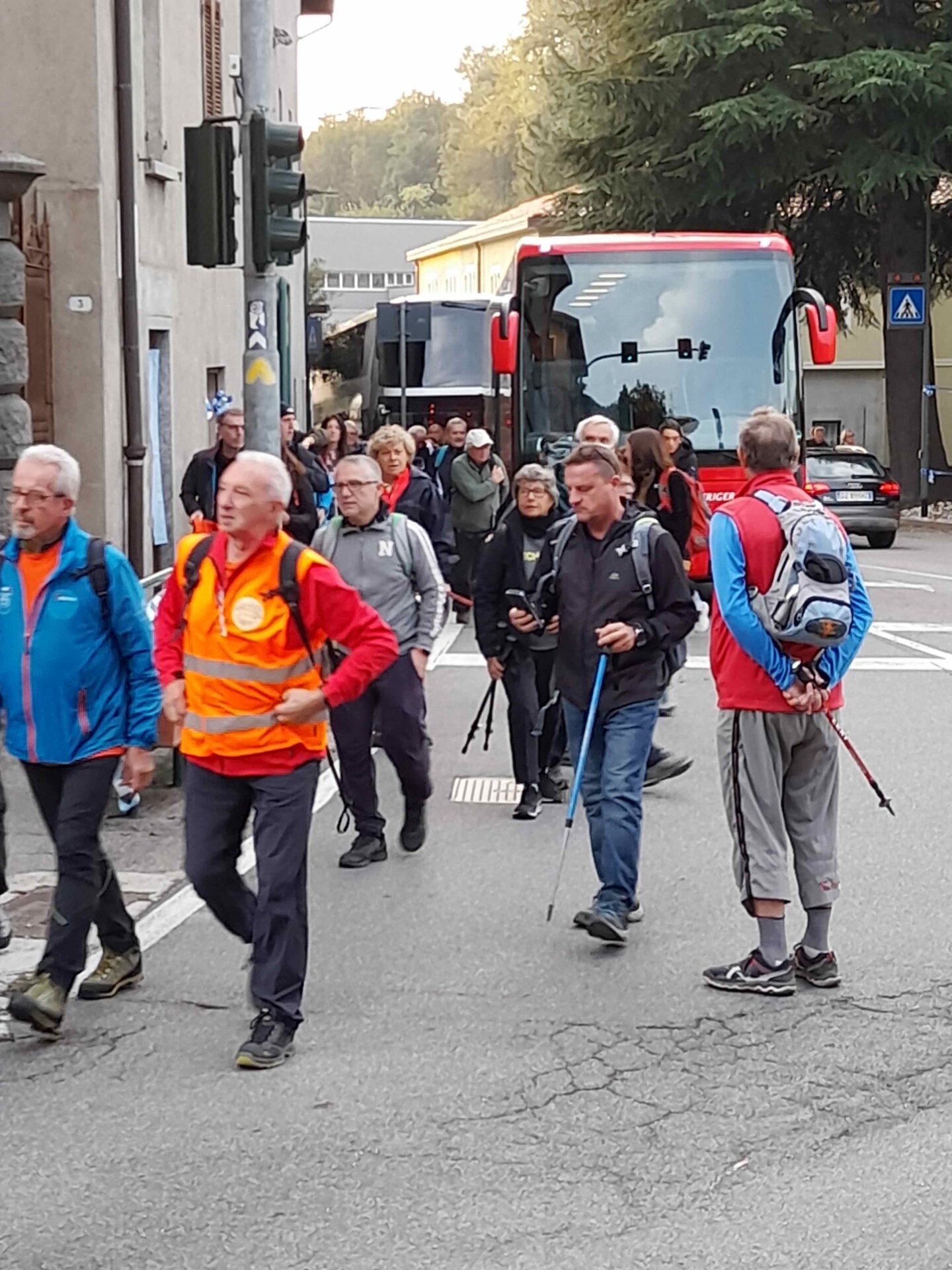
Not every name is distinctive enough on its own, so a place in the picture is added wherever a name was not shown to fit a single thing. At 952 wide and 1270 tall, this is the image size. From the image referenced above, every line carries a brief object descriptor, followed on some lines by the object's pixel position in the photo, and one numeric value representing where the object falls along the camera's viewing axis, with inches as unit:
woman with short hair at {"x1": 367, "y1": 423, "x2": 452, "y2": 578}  431.2
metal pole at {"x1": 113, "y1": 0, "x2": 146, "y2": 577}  689.6
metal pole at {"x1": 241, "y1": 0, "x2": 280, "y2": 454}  446.6
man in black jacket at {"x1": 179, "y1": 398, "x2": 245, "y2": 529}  524.4
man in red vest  263.9
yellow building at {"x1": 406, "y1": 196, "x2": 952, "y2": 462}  2177.7
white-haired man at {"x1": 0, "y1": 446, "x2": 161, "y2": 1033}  248.1
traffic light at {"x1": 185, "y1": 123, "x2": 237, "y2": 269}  429.4
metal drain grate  409.1
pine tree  1364.4
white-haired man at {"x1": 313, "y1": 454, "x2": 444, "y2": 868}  351.9
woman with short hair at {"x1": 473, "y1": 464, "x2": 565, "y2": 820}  367.6
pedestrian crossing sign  1416.1
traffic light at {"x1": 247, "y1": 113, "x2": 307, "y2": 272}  439.5
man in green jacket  683.4
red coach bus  725.3
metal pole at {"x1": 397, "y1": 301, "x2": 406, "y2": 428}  794.8
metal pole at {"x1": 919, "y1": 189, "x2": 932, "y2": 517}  1485.0
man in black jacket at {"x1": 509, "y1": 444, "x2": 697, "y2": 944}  290.7
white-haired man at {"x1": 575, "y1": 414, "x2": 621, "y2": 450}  359.9
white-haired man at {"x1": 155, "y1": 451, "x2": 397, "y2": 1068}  237.9
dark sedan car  1152.2
